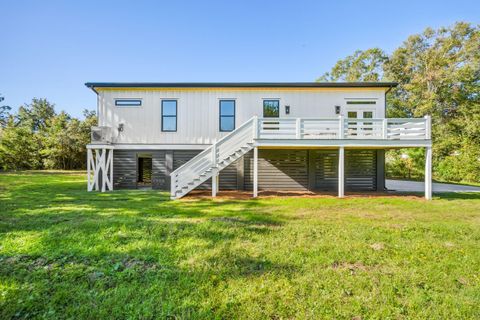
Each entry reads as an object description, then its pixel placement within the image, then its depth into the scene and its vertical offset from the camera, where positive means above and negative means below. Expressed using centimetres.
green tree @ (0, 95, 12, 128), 2341 +523
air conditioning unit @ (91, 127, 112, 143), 1091 +125
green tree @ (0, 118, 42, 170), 2159 +124
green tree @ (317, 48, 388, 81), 2603 +1165
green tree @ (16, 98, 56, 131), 4016 +899
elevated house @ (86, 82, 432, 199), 1140 +183
